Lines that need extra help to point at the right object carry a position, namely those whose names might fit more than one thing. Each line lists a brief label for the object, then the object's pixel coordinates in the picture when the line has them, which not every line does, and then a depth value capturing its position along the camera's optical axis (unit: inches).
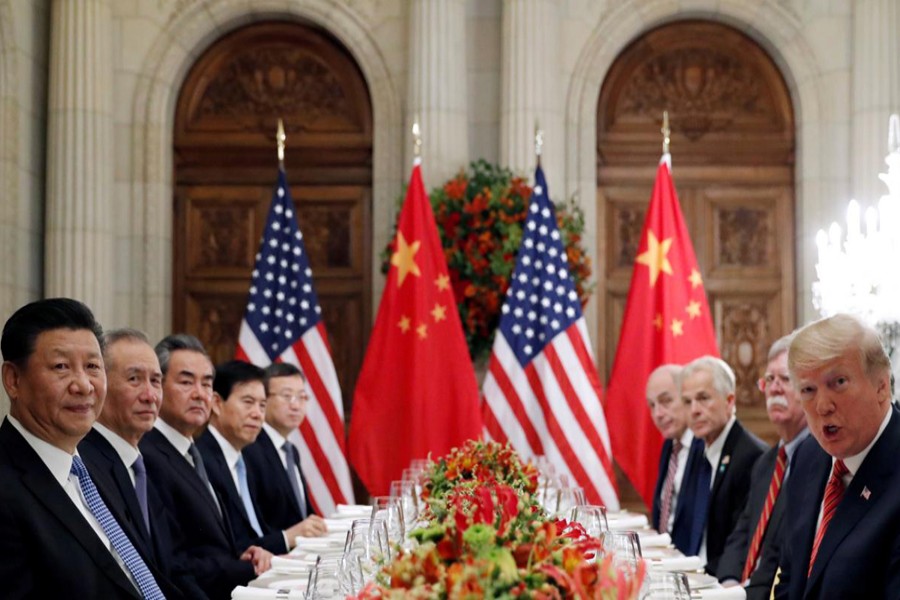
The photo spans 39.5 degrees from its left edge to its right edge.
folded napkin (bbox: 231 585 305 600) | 147.1
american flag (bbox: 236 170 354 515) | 328.2
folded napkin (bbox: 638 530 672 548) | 212.4
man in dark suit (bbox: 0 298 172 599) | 117.3
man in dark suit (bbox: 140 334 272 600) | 183.8
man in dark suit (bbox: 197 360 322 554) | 219.0
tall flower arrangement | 337.4
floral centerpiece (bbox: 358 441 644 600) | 75.5
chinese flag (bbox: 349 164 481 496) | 328.5
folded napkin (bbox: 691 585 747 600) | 150.4
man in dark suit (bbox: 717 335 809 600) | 181.9
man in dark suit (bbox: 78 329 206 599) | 157.2
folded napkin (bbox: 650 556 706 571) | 175.2
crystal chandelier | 244.2
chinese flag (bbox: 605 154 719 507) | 335.0
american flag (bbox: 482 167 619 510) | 323.6
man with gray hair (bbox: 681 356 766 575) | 224.7
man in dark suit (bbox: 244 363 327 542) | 258.4
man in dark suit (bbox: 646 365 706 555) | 243.0
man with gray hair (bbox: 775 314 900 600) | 118.4
